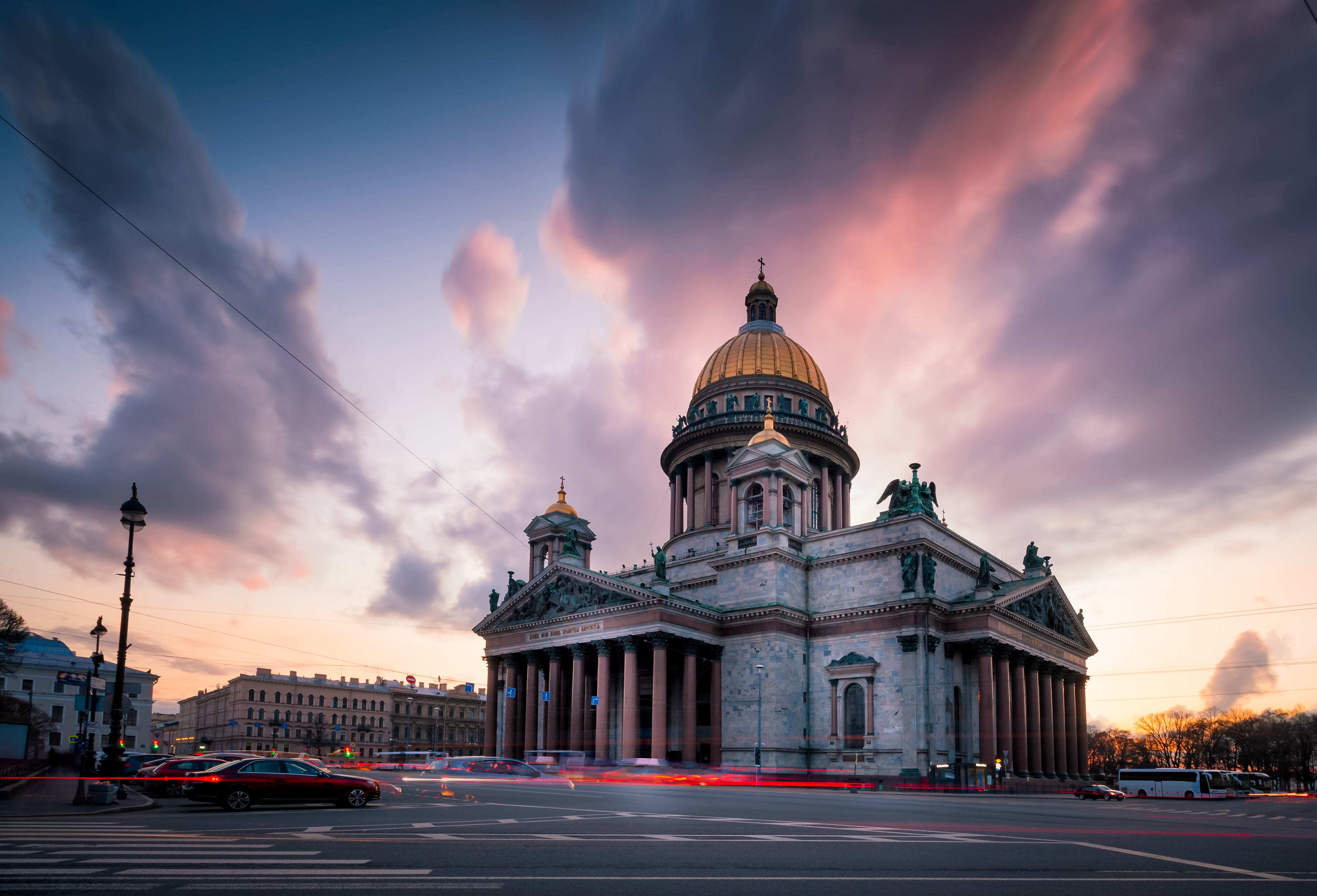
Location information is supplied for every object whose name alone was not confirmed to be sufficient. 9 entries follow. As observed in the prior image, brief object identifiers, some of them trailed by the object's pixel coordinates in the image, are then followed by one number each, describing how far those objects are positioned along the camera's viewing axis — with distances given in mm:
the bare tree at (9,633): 58188
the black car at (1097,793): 49844
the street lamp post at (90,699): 36875
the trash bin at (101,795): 25141
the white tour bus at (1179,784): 52375
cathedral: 55812
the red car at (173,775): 32250
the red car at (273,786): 23719
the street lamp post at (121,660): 26805
